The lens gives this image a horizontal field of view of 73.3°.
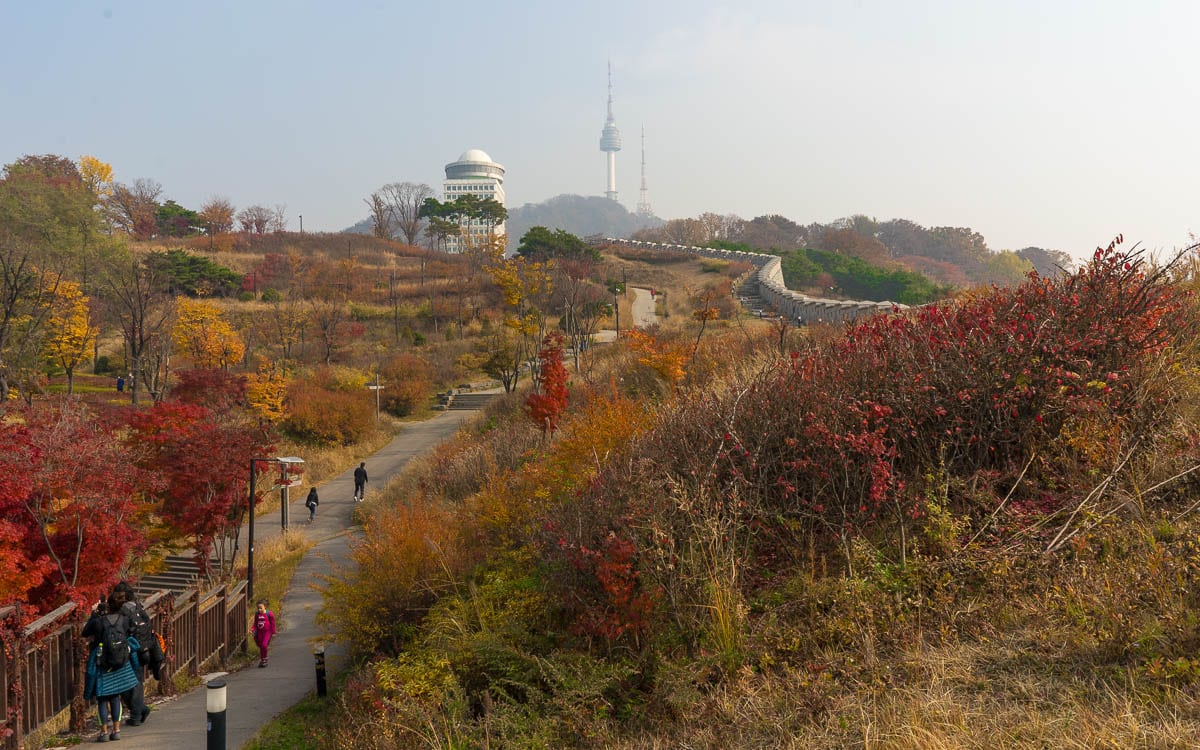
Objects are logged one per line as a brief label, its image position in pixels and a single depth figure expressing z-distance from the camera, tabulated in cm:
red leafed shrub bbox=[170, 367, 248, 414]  2738
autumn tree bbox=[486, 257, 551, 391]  3445
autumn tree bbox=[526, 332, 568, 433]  1974
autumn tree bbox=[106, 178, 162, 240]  7525
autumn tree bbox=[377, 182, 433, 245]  9056
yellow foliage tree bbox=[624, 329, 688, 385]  1839
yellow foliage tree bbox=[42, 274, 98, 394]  3344
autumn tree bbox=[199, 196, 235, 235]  7912
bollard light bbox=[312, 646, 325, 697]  1045
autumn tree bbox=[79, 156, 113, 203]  6994
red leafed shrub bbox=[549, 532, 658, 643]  573
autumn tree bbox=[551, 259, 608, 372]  3866
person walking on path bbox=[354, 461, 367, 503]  2505
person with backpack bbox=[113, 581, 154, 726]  766
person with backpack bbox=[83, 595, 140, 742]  746
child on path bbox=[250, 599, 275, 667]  1284
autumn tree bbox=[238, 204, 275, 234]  8244
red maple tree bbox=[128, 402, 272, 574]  1545
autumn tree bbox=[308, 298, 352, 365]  4309
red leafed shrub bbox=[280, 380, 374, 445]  3203
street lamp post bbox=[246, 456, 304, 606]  1481
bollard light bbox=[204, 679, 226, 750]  529
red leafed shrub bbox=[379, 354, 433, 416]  3788
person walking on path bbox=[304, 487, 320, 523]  2387
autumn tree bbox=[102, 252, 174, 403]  3102
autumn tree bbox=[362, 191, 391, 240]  8431
